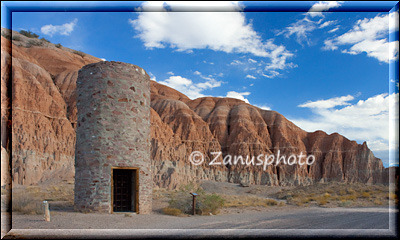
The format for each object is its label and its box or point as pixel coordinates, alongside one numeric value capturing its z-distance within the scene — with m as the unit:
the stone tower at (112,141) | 12.61
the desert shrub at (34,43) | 58.06
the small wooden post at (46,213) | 10.73
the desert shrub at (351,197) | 21.70
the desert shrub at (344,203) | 18.74
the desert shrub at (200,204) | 15.21
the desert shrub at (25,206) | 12.70
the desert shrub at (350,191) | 24.48
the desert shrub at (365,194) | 21.72
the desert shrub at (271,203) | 21.60
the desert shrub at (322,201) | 20.49
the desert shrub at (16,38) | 53.69
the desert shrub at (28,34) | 65.41
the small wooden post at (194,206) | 14.45
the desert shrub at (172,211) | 14.19
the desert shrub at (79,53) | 70.41
